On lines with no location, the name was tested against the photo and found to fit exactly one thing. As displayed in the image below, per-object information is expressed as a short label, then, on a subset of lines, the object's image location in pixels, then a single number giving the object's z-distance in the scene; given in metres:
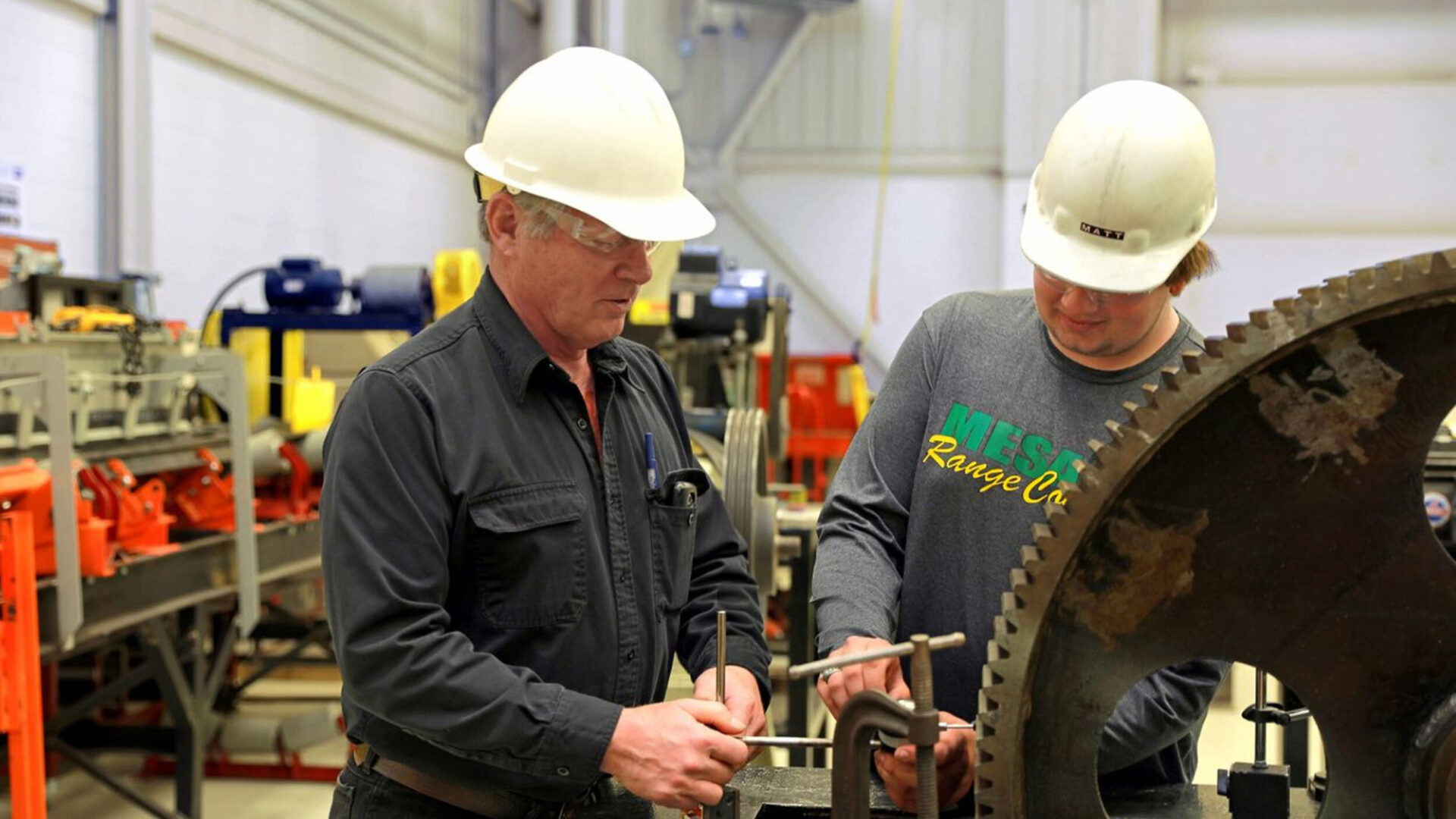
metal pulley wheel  2.91
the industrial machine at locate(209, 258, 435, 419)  4.57
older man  1.13
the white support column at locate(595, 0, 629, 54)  8.87
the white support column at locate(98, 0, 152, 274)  5.03
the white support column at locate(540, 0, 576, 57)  8.89
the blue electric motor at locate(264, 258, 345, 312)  4.67
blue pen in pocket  1.38
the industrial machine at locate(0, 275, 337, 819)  2.58
